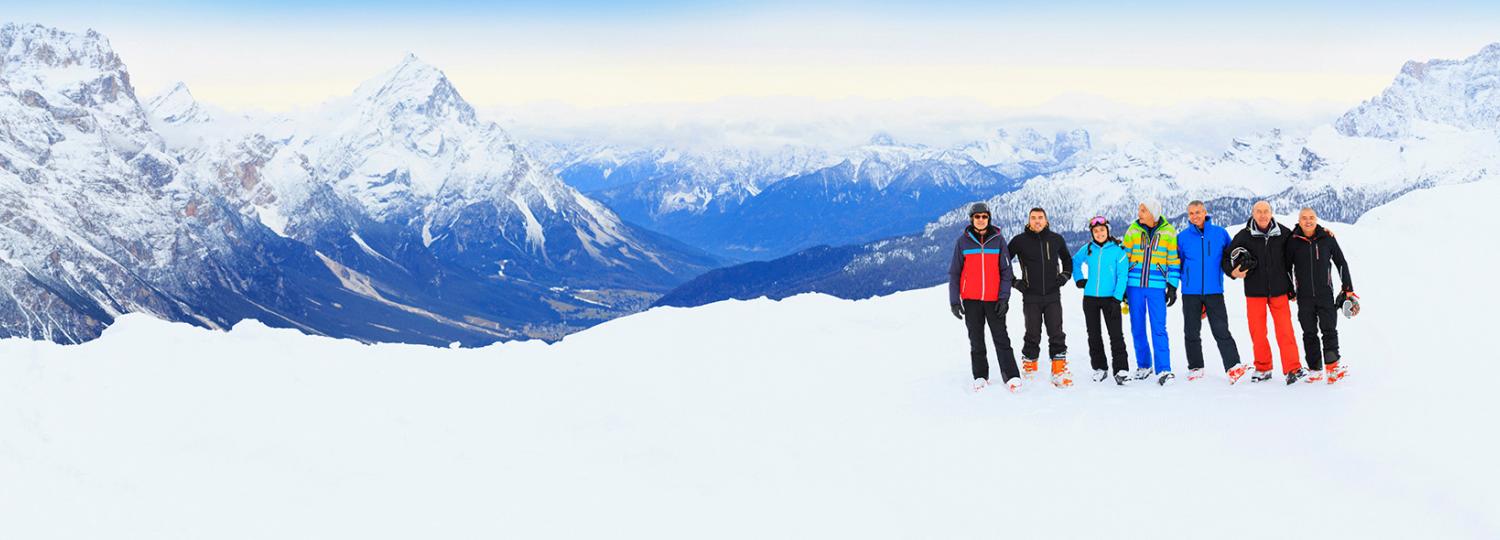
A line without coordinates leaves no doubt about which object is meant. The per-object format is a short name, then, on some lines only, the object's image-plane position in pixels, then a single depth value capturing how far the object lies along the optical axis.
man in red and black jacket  16.12
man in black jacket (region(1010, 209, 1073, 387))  16.28
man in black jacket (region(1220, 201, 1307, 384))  15.59
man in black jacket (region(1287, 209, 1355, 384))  15.34
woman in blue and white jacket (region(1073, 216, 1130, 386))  16.39
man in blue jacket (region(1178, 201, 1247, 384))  16.09
